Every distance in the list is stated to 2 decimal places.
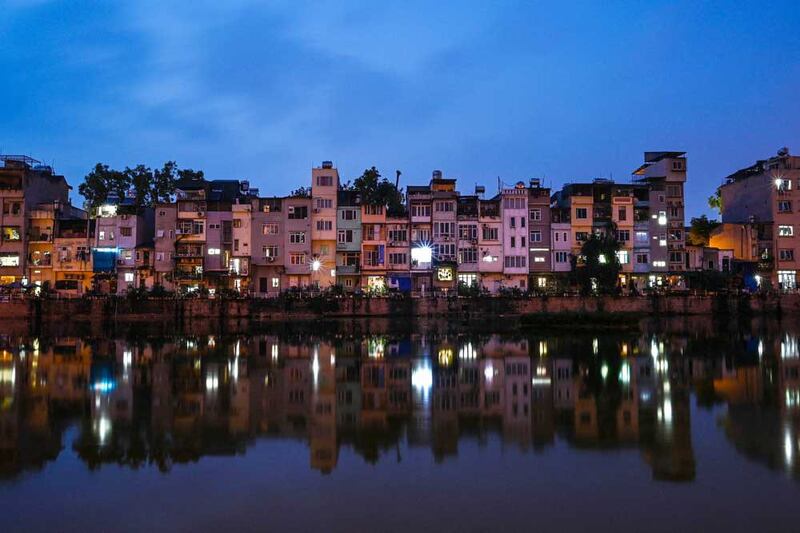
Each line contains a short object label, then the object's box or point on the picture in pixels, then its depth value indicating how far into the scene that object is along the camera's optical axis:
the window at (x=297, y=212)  74.62
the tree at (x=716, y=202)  99.72
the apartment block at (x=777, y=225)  77.38
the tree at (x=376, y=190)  88.25
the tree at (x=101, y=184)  88.31
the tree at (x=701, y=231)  86.53
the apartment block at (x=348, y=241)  74.56
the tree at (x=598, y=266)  67.25
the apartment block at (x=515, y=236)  74.88
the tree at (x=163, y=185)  88.62
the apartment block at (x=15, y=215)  73.94
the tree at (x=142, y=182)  88.12
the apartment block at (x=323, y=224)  74.25
